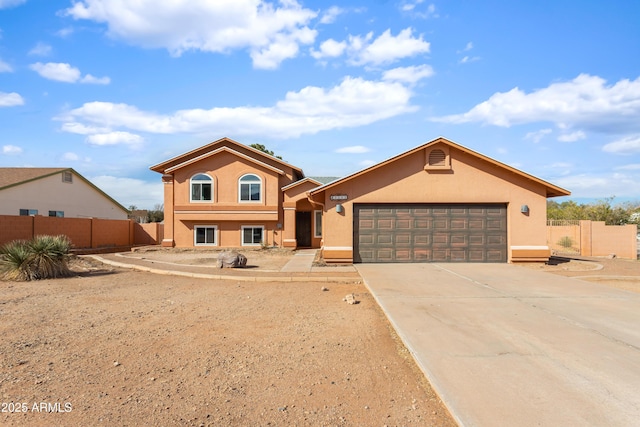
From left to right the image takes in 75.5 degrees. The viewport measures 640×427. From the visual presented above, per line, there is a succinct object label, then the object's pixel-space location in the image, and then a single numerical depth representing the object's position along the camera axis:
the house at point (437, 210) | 15.54
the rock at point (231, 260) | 15.20
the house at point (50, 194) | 29.44
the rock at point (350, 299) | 9.32
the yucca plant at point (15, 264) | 13.02
